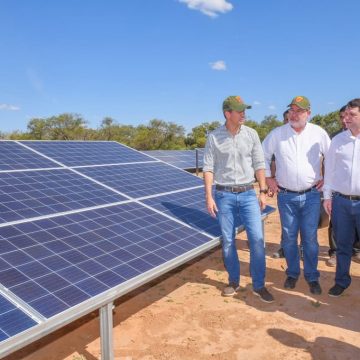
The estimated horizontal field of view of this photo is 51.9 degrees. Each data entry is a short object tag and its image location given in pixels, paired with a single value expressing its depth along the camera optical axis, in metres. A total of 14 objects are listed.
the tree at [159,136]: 59.28
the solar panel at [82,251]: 3.70
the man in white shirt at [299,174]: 5.76
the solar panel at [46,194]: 5.33
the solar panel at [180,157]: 20.97
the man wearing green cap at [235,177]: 5.68
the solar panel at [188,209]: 6.36
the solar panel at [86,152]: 8.62
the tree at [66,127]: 58.91
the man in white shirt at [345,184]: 5.37
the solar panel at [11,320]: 3.05
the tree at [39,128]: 58.53
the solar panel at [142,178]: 7.43
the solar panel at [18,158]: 7.11
